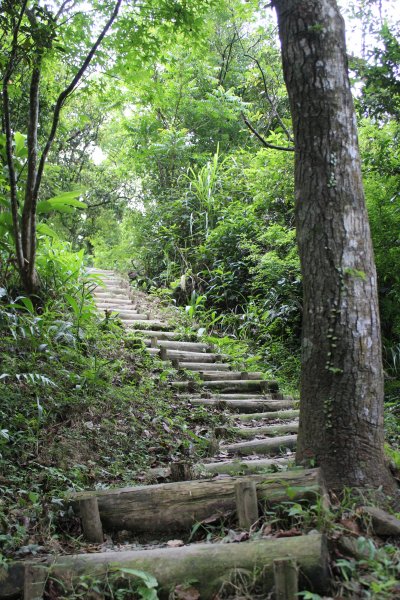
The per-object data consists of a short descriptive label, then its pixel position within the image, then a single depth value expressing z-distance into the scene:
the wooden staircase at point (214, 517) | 2.32
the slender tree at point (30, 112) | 4.52
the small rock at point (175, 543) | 2.87
